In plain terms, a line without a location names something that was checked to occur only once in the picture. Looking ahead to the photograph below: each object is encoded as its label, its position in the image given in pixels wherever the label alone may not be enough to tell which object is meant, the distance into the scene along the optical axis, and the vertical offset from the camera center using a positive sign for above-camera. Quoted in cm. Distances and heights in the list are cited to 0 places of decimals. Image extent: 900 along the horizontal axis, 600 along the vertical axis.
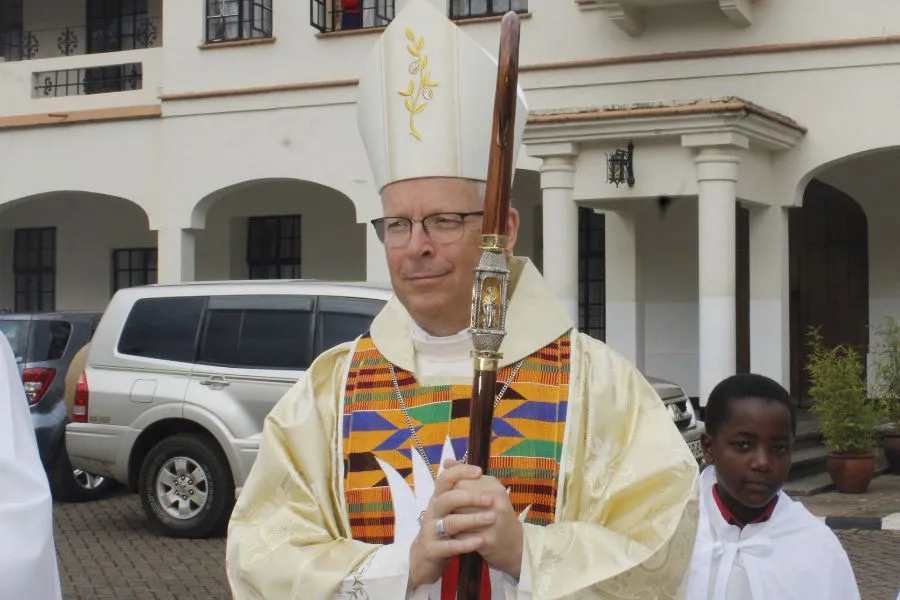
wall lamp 1293 +149
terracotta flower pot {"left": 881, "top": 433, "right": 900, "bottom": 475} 1338 -127
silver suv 996 -45
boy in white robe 402 -62
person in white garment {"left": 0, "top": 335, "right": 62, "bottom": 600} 288 -41
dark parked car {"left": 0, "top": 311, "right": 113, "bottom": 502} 1162 -40
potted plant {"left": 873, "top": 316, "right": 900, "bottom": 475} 1285 -66
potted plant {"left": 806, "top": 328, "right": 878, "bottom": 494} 1208 -90
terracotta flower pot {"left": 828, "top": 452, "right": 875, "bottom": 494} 1209 -133
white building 1326 +182
